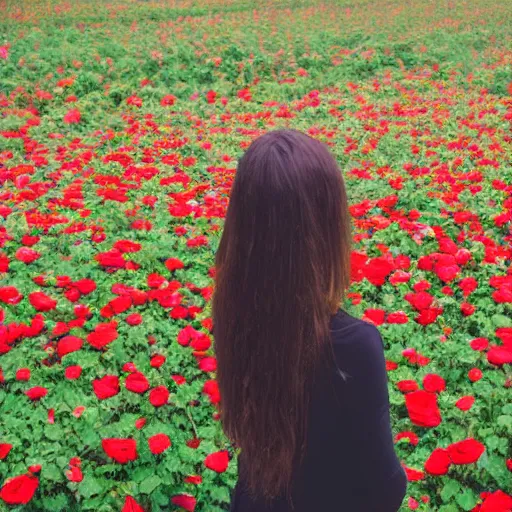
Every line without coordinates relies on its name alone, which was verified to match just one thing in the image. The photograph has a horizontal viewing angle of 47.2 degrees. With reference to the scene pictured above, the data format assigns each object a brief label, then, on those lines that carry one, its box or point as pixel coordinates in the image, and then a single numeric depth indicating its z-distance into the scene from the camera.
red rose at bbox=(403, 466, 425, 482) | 2.37
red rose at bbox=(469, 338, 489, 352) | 2.98
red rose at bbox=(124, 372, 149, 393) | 2.71
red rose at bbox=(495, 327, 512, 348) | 2.91
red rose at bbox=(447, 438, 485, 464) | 2.25
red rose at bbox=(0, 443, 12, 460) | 2.36
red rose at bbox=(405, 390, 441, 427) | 2.49
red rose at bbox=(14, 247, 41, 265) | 3.72
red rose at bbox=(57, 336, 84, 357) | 2.93
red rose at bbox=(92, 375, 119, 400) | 2.66
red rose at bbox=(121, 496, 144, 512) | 2.20
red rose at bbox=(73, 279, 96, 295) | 3.43
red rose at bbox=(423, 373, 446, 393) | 2.69
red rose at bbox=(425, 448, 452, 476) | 2.32
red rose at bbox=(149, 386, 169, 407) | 2.67
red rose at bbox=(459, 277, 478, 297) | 3.49
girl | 1.25
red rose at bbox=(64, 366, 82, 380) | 2.79
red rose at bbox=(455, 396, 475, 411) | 2.56
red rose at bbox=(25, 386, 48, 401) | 2.64
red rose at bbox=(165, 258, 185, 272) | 3.79
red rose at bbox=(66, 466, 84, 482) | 2.32
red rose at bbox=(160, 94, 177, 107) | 8.52
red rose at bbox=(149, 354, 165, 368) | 2.92
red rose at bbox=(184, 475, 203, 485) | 2.42
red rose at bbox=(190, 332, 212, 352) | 3.05
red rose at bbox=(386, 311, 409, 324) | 3.32
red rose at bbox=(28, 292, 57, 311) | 3.20
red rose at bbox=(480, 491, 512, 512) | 2.14
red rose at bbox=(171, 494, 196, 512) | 2.33
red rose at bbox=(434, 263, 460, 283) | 3.62
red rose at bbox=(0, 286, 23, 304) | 3.29
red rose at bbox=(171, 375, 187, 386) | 2.89
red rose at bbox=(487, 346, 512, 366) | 2.80
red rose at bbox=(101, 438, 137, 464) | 2.36
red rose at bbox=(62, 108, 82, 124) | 7.27
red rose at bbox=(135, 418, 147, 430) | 2.59
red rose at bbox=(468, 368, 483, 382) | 2.80
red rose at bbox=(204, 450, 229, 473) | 2.38
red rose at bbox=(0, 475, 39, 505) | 2.18
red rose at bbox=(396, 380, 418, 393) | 2.78
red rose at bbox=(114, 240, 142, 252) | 3.92
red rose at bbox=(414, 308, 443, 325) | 3.27
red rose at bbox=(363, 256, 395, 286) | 3.68
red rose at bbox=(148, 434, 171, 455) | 2.40
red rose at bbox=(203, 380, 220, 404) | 2.71
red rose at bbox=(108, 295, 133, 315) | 3.26
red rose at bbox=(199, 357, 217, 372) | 2.95
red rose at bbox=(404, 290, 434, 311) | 3.32
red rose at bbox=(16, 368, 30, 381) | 2.75
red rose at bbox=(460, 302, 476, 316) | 3.30
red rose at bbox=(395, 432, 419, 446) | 2.61
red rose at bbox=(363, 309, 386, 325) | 3.21
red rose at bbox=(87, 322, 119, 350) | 2.97
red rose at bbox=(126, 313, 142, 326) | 3.17
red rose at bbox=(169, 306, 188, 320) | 3.29
